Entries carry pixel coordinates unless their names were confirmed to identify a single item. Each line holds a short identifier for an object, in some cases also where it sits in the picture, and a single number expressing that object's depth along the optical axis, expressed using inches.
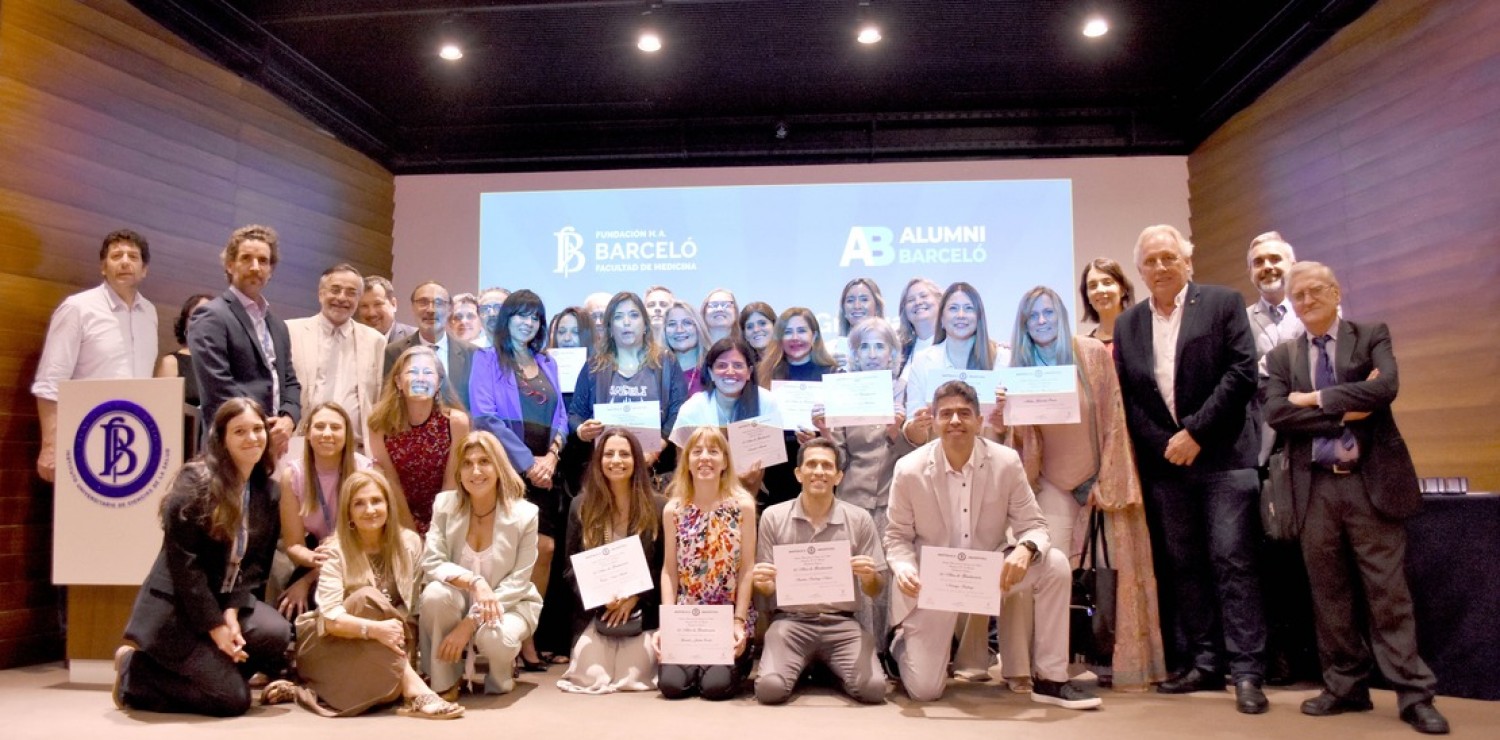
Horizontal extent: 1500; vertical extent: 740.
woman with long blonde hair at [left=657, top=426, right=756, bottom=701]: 165.9
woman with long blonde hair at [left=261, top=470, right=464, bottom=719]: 147.7
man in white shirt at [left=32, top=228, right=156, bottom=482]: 190.5
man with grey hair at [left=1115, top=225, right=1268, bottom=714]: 155.5
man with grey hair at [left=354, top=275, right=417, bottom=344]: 226.2
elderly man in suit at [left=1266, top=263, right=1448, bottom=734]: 139.3
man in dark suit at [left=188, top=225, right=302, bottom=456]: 170.6
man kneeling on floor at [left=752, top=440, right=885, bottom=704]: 155.6
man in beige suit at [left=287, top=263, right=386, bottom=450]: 191.3
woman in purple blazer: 189.2
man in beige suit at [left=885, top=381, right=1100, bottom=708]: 154.3
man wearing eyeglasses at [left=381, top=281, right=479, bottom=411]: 201.8
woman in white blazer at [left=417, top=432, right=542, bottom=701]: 154.6
